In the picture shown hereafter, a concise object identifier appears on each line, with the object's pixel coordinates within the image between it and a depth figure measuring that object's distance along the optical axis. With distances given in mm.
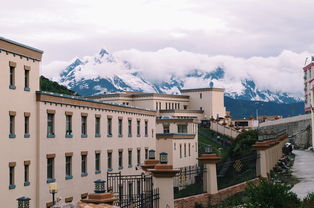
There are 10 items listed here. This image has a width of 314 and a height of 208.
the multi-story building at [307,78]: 86562
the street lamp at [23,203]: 13789
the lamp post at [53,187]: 28633
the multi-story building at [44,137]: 29375
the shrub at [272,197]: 19469
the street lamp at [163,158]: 20570
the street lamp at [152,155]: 26128
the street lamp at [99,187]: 15305
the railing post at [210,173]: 30172
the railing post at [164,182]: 20438
